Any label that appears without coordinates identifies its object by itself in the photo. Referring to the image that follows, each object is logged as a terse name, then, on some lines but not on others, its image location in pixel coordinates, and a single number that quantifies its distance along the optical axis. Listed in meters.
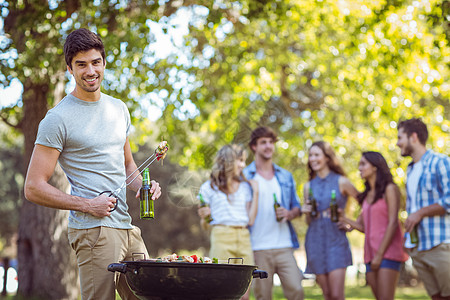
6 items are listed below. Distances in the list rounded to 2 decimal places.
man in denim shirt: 6.49
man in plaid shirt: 5.68
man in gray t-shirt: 3.43
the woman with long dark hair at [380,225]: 6.20
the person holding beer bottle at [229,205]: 6.30
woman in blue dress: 6.38
